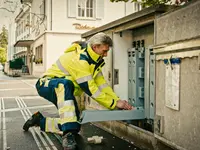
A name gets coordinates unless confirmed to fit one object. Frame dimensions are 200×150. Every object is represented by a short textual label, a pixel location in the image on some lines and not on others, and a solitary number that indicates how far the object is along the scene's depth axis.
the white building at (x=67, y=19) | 25.45
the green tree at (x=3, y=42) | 99.44
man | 4.31
